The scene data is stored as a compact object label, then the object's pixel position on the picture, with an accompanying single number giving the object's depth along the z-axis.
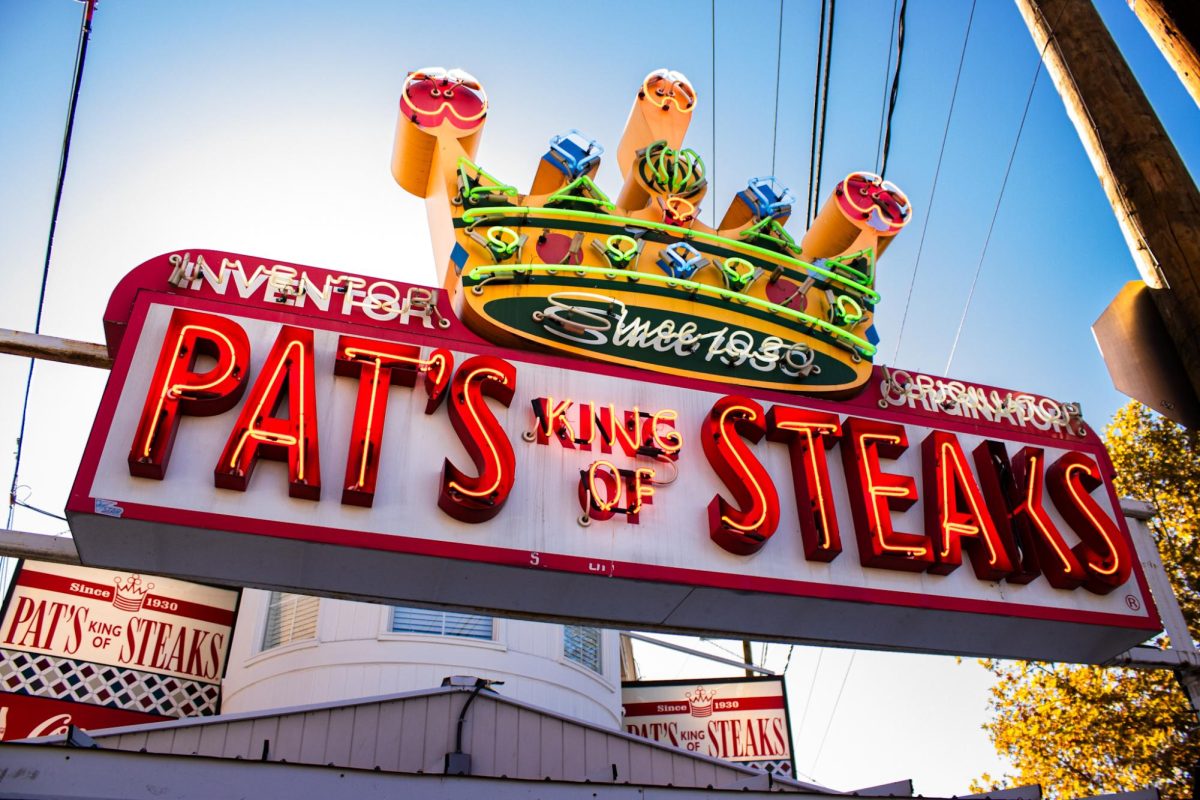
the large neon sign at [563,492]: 6.29
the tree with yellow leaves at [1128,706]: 17.77
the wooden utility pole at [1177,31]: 3.70
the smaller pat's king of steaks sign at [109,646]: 8.48
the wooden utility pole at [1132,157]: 4.69
